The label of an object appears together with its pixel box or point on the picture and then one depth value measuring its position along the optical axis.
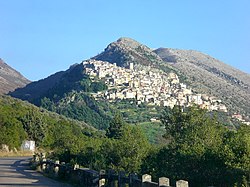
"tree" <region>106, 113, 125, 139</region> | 60.03
